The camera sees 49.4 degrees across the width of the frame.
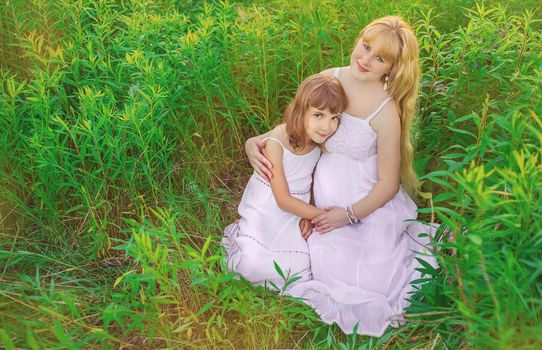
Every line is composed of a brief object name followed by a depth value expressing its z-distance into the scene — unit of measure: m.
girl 2.73
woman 2.66
